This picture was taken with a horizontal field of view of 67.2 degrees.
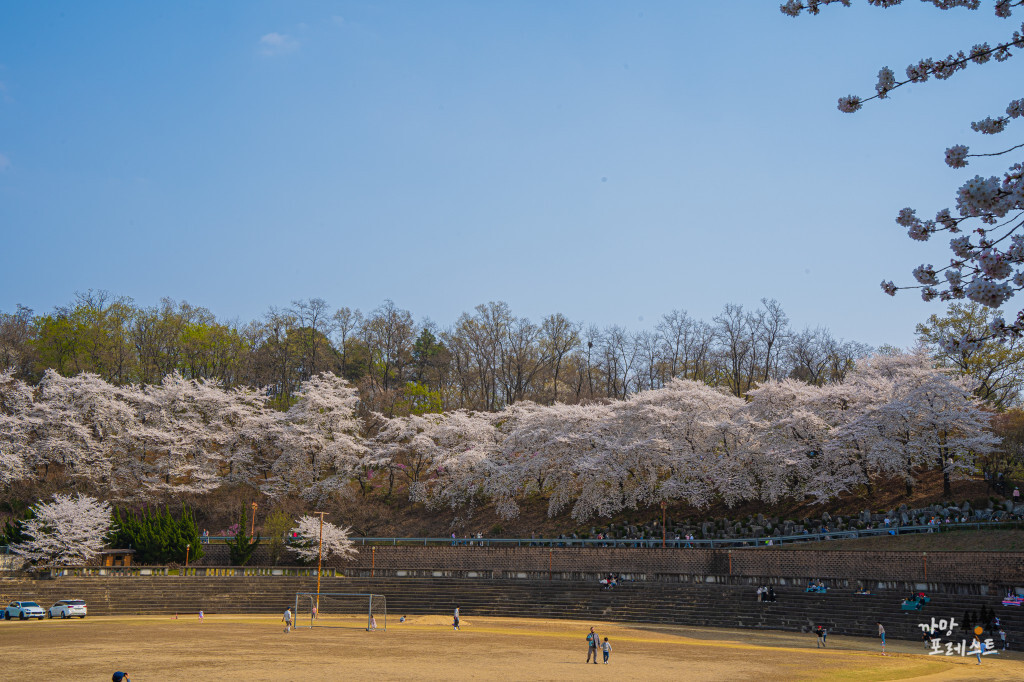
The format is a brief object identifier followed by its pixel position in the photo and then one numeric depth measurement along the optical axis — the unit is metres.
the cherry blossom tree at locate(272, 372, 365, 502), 70.75
